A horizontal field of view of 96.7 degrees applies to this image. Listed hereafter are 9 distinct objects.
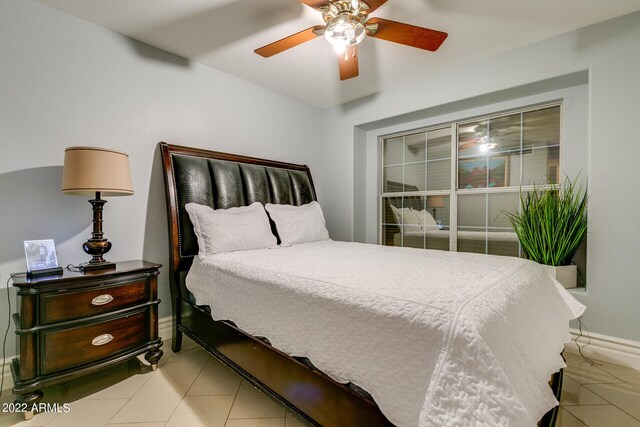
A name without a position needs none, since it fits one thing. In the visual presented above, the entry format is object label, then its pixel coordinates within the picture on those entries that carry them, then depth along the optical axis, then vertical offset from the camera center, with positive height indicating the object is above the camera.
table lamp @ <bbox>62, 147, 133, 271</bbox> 1.72 +0.17
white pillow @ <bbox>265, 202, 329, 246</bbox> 2.68 -0.17
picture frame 1.65 -0.29
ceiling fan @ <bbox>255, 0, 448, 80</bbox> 1.62 +1.08
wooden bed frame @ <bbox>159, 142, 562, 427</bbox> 1.17 -0.71
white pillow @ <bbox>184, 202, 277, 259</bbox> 2.18 -0.19
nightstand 1.48 -0.69
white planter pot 2.23 -0.53
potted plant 2.21 -0.18
